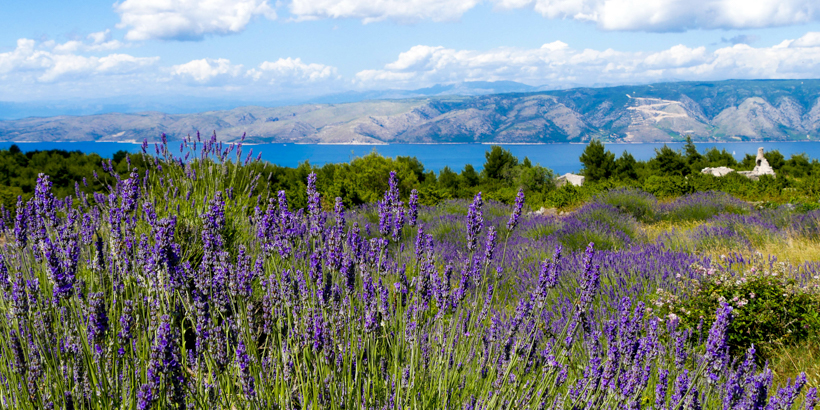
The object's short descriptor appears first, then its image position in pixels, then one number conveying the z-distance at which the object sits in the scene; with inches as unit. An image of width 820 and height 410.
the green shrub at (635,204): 326.0
